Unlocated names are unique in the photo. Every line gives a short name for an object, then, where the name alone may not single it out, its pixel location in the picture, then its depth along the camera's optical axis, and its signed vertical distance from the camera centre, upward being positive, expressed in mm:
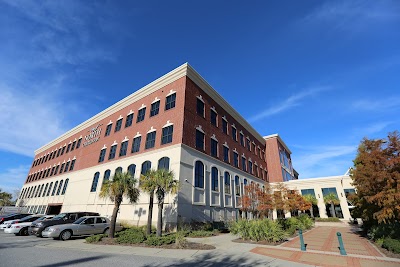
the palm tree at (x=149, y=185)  15508 +2090
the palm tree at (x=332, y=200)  39062 +3117
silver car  15273 -1063
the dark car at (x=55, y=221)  16906 -634
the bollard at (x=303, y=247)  11175 -1493
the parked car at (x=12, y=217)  23959 -467
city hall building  21656 +7979
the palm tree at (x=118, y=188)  16062 +1922
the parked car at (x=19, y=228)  18516 -1263
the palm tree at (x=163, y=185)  15641 +2102
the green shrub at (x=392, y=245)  9727 -1194
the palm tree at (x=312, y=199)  39422 +3227
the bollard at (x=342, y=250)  10247 -1484
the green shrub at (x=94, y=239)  14003 -1580
